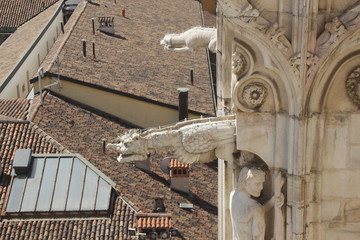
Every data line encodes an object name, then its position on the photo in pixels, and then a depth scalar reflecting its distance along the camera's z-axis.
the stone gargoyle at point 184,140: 8.88
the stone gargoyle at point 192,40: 10.74
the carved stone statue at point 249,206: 8.91
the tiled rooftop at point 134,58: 49.94
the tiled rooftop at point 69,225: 34.16
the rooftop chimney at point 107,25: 60.34
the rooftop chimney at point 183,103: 47.47
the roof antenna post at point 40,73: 47.50
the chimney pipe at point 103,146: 43.06
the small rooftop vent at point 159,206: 38.19
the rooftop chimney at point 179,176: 41.28
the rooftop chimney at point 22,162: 36.47
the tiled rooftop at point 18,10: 78.75
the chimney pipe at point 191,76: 54.29
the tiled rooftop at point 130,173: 39.16
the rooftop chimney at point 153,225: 34.09
